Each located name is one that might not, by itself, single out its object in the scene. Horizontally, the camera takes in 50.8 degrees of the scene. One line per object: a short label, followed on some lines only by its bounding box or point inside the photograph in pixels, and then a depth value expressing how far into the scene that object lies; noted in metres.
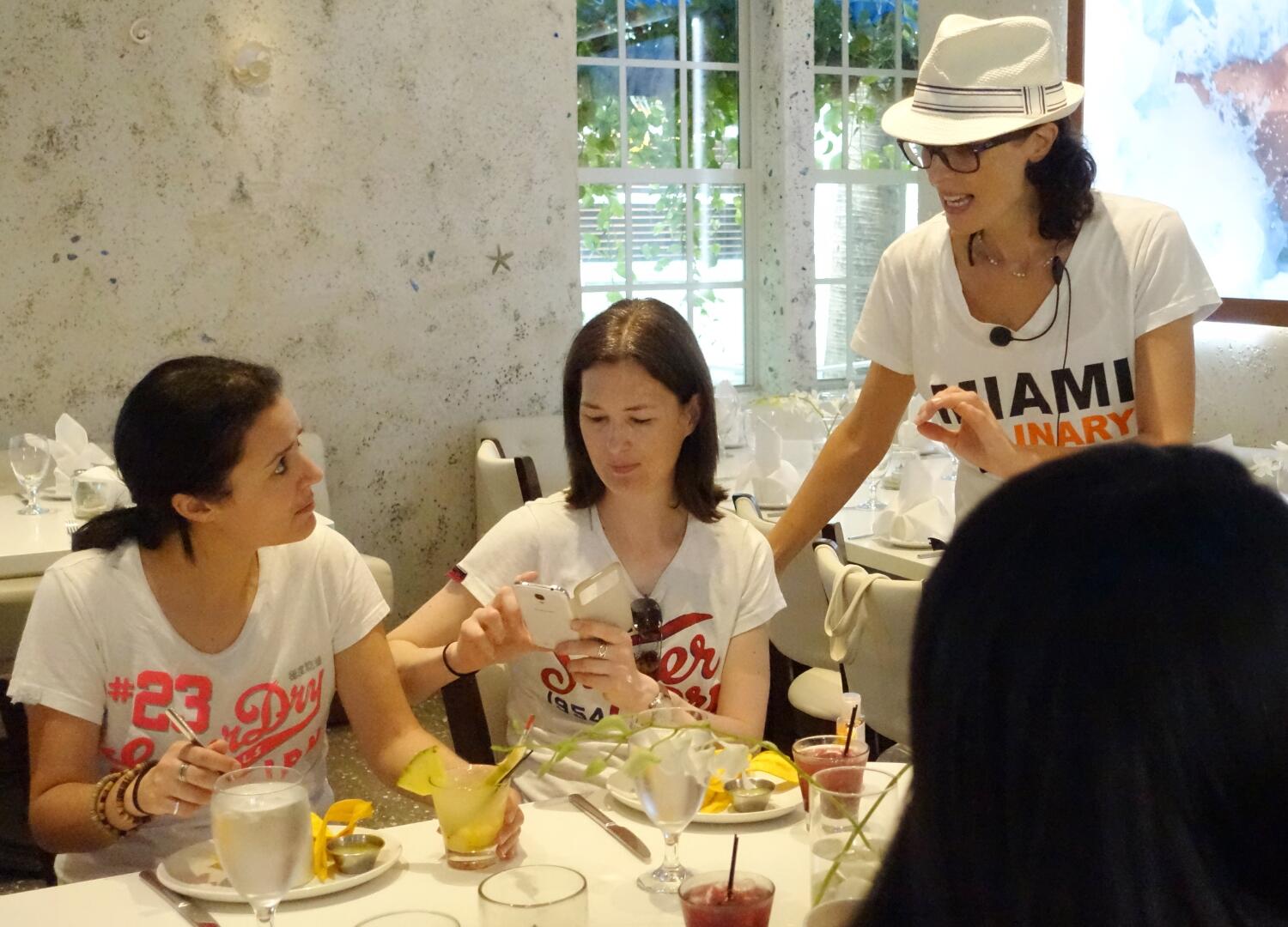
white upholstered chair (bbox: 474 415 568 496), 5.12
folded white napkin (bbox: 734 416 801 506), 3.76
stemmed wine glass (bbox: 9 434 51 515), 3.97
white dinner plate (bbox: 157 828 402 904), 1.43
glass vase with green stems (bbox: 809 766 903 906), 1.26
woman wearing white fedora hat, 2.23
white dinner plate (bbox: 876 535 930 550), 3.21
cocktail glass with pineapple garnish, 1.50
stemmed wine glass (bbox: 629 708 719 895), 1.38
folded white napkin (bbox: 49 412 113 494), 4.13
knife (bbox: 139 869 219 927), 1.38
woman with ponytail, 1.83
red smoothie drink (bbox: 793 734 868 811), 1.47
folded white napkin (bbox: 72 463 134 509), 3.73
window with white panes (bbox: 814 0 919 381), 6.09
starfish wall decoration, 5.29
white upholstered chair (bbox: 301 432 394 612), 4.00
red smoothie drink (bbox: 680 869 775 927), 1.25
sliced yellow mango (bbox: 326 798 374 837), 1.58
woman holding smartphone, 2.16
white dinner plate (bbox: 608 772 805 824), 1.59
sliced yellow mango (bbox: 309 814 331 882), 1.48
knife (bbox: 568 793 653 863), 1.53
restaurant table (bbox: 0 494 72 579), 3.30
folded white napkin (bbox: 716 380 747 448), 4.86
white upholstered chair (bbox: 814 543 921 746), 2.22
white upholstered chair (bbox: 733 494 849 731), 3.01
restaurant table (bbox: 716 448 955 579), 3.09
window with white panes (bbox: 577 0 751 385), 5.66
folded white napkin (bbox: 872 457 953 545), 3.21
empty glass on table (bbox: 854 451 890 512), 3.80
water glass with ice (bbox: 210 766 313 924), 1.29
